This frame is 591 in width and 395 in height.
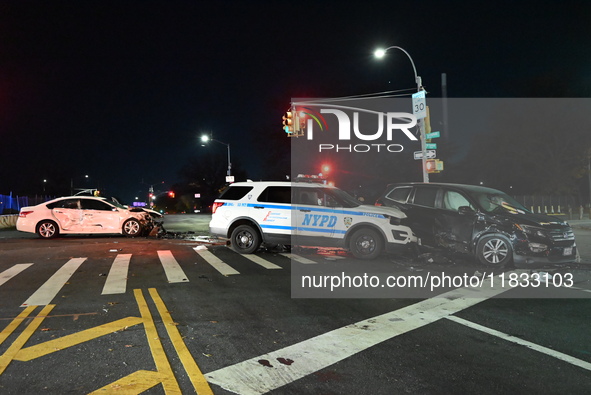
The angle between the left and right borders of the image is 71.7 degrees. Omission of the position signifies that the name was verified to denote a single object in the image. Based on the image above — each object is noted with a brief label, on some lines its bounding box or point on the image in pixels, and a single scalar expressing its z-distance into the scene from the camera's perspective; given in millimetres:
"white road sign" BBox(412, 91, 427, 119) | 16109
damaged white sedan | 15539
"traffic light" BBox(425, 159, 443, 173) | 15562
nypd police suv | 10148
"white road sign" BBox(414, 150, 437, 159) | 15923
